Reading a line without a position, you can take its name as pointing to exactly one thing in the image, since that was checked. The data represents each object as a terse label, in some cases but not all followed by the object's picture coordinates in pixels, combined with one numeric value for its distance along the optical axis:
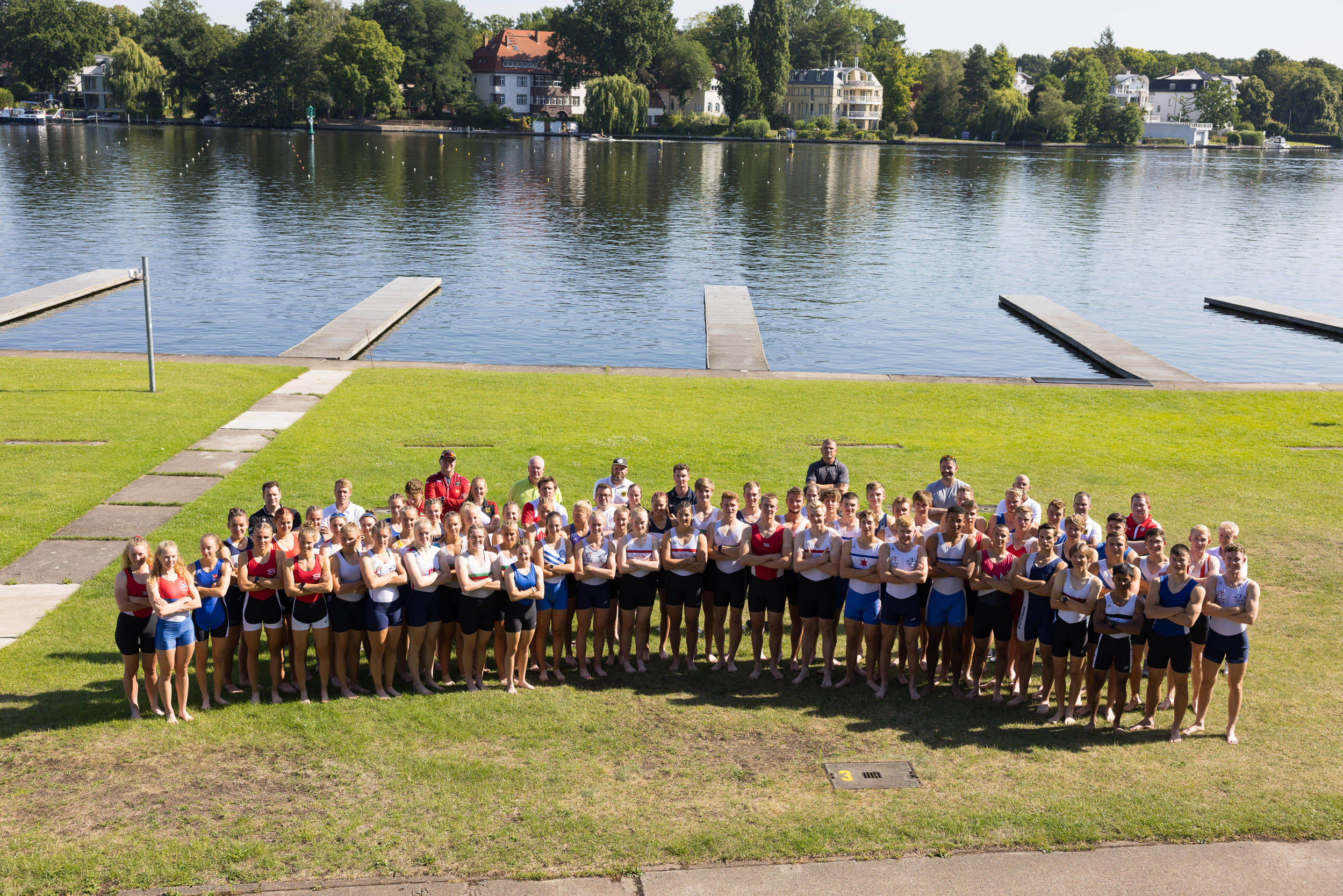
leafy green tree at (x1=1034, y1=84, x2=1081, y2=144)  150.75
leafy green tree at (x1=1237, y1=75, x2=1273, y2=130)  186.75
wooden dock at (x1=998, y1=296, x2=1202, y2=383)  26.09
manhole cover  9.01
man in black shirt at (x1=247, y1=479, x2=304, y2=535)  10.38
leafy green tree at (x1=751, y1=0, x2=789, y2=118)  142.62
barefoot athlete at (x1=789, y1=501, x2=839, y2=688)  10.47
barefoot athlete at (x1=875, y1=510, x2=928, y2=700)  10.13
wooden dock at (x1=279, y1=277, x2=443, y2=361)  26.33
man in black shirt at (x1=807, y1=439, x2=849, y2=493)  12.59
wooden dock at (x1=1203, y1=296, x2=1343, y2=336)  36.47
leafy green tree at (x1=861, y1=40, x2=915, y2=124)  159.12
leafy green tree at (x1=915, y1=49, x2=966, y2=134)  158.25
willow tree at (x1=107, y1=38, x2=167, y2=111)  130.00
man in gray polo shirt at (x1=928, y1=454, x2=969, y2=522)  11.70
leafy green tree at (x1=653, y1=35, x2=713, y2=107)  142.62
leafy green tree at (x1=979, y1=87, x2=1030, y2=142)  149.50
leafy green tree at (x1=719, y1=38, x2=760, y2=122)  141.00
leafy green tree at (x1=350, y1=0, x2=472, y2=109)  136.62
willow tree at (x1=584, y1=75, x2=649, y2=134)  129.38
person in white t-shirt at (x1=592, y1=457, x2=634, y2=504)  11.62
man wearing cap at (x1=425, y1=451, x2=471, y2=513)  12.02
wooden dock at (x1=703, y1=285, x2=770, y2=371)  26.66
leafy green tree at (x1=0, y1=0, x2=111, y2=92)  137.25
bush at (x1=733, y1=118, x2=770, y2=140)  139.38
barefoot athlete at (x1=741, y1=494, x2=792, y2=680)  10.62
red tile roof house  148.00
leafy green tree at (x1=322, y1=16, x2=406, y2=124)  125.12
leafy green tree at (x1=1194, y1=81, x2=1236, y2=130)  181.75
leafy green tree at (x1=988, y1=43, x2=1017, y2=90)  156.12
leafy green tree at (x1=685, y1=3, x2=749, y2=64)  157.25
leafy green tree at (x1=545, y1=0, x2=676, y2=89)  136.62
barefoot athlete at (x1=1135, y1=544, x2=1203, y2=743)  9.39
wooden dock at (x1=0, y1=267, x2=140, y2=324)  31.38
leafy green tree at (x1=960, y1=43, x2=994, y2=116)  154.88
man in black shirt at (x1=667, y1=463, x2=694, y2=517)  11.68
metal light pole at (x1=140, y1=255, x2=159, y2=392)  19.92
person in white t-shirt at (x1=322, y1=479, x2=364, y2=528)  10.60
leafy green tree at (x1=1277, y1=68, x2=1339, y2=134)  189.00
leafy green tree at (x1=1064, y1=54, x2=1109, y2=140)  158.50
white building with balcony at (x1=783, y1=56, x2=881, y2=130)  156.88
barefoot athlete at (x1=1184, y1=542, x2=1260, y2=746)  9.38
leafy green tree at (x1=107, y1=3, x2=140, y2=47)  146.75
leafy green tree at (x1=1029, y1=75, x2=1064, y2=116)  152.88
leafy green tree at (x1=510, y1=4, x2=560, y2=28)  184.75
